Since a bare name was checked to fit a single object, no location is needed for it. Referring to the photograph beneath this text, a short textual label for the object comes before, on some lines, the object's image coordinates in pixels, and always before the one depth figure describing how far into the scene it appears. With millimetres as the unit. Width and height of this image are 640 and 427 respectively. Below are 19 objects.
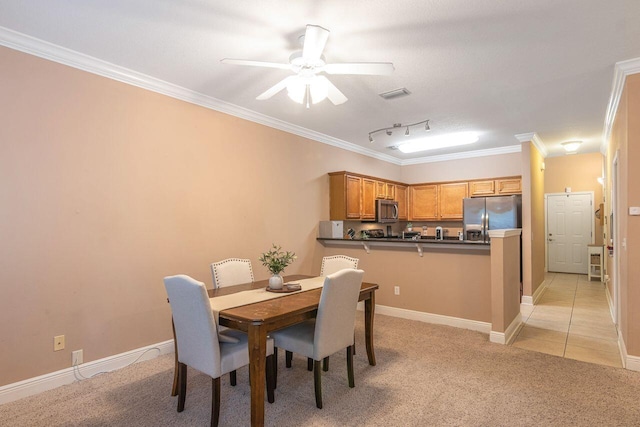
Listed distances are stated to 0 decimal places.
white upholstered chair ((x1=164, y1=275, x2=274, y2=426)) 2110
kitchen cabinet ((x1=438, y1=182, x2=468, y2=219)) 6688
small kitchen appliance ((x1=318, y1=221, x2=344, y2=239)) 5223
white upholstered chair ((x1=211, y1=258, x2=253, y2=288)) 3262
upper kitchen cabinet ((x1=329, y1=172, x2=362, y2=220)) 5391
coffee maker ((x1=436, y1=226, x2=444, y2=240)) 6438
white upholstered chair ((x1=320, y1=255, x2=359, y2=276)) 3611
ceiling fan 2283
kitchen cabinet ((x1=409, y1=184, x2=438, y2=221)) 7070
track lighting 4662
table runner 2410
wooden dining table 2076
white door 7684
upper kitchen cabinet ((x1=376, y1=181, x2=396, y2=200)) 6262
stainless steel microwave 6133
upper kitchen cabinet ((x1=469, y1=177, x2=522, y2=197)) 6125
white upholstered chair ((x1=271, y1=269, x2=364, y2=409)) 2404
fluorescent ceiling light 5387
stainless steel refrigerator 5566
